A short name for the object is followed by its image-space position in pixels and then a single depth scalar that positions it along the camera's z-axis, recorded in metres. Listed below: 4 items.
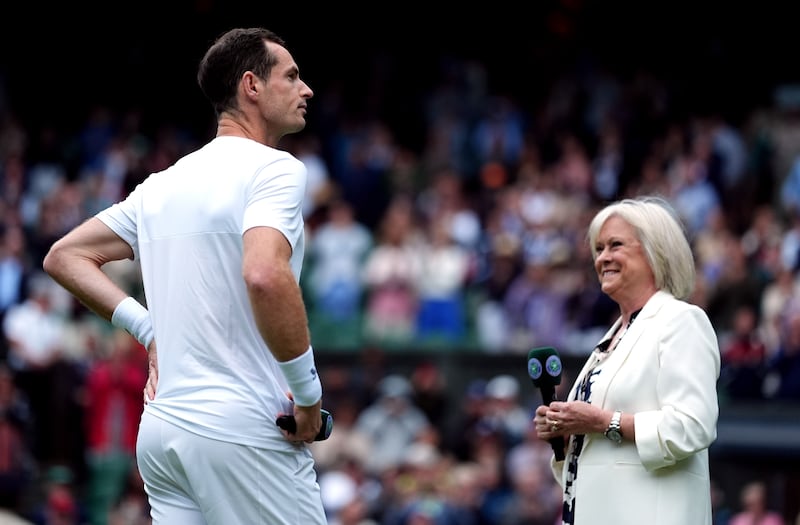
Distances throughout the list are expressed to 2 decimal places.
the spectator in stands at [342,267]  16.61
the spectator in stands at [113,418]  15.16
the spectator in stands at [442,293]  15.85
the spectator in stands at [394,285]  16.06
